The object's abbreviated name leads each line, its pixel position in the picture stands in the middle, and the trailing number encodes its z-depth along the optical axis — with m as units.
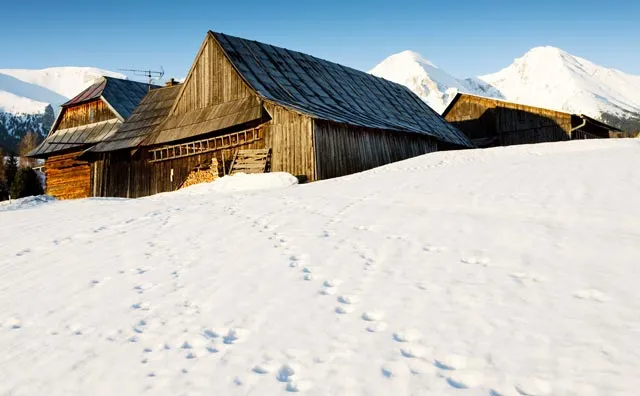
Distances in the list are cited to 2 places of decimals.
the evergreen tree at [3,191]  51.79
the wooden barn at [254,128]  20.39
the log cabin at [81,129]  33.22
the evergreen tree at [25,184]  43.81
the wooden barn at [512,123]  32.59
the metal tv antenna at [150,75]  41.28
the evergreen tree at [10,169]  60.12
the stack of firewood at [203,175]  22.83
